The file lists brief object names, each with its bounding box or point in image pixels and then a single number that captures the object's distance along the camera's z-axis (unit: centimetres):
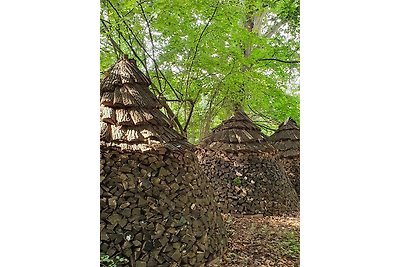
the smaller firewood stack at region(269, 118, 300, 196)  534
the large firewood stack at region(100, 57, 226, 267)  263
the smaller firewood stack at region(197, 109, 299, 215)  439
